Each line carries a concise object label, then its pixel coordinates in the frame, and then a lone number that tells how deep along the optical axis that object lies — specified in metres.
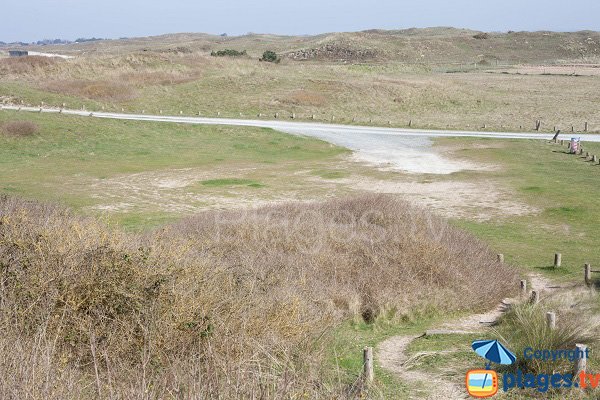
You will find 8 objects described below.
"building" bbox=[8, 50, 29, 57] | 128.12
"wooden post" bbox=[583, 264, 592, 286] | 19.20
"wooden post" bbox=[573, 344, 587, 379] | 10.98
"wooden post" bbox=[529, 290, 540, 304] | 15.89
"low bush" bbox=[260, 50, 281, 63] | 105.86
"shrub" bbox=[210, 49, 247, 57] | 107.75
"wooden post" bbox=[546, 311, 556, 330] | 12.21
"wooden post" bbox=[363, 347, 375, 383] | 11.52
